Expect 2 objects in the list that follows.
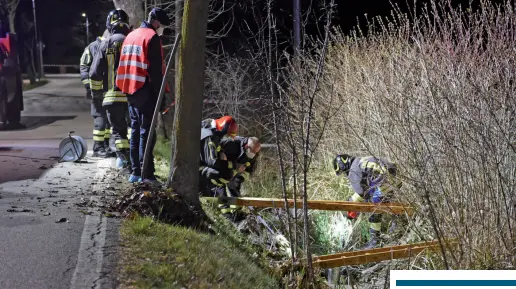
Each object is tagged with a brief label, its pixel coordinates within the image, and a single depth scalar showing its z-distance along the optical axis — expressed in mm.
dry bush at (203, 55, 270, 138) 13680
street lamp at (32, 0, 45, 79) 36469
